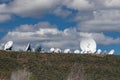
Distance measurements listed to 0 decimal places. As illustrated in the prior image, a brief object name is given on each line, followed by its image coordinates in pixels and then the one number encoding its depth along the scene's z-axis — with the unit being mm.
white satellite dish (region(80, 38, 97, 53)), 186250
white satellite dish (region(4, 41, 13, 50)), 195062
